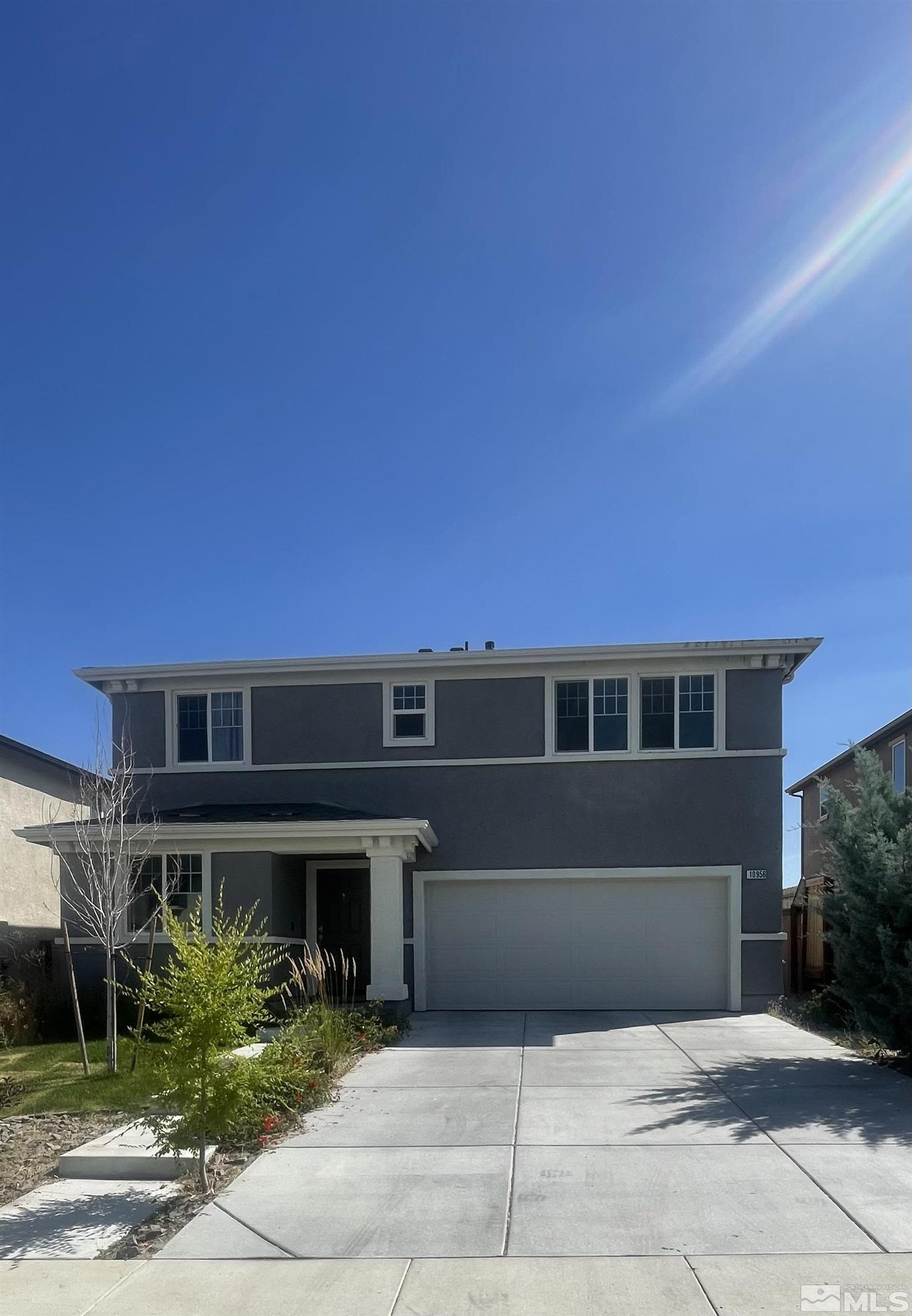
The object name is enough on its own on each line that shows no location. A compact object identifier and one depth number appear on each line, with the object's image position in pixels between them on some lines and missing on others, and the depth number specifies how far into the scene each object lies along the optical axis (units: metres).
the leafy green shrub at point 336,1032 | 10.91
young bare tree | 12.42
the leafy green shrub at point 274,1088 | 7.37
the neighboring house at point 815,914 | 21.77
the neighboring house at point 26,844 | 18.17
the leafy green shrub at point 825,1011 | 14.83
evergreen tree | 11.07
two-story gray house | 16.78
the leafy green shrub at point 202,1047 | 7.12
